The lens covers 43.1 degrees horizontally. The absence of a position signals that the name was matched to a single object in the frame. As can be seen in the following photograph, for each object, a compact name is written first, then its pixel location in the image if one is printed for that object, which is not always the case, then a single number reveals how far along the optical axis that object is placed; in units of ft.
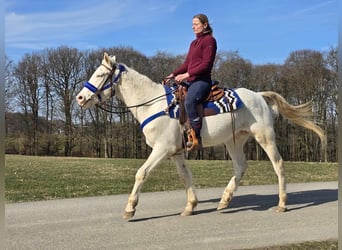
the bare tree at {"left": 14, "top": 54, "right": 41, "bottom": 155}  146.00
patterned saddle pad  22.81
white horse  22.22
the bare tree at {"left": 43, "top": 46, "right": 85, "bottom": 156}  145.48
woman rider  22.39
